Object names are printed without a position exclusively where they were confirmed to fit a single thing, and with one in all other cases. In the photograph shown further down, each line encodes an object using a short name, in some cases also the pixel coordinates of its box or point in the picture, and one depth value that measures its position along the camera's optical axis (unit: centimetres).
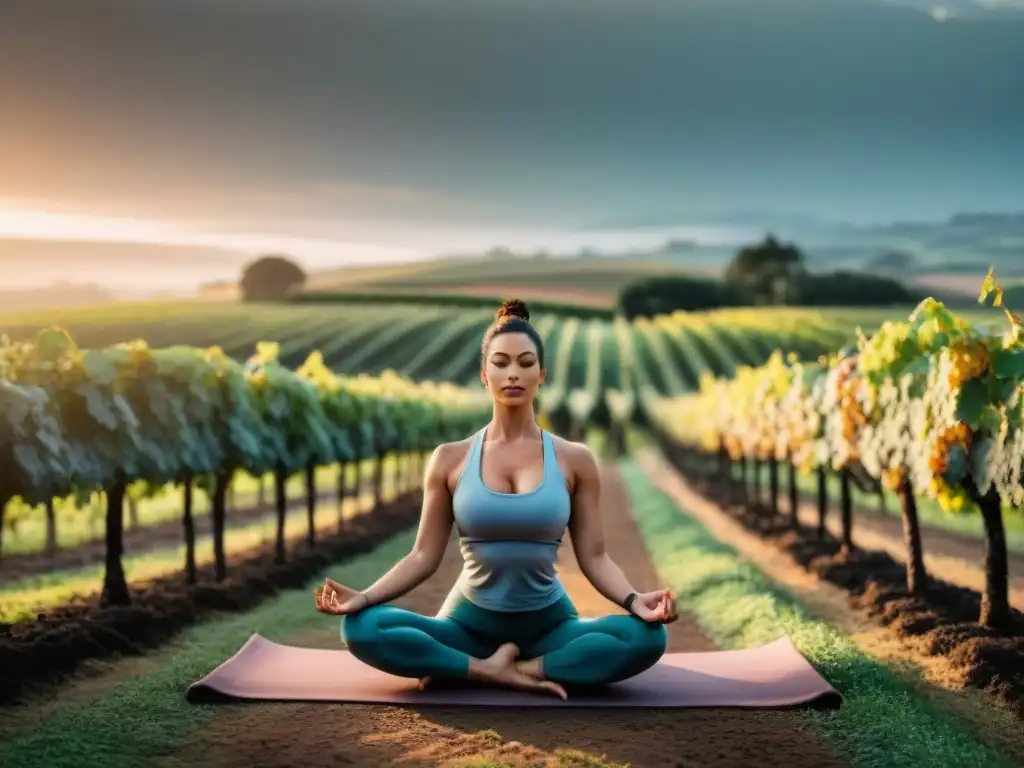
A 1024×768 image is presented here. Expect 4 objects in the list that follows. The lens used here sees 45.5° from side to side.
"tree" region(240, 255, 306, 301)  5062
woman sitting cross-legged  641
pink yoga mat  636
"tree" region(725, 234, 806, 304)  5681
